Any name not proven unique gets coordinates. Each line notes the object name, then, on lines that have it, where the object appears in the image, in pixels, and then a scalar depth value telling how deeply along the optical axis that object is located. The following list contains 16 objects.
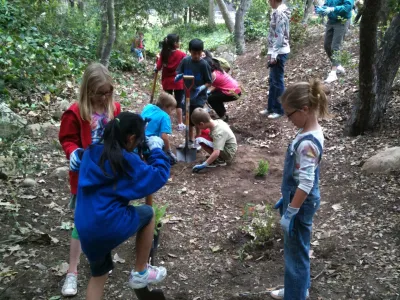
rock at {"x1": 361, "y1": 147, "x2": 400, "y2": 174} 4.79
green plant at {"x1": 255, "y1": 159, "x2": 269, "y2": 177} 5.46
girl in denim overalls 2.57
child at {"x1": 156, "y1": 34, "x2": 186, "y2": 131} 6.91
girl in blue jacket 2.43
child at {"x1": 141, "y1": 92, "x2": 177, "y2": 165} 5.15
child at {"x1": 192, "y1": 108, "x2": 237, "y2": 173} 5.70
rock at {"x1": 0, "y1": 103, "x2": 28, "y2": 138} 3.52
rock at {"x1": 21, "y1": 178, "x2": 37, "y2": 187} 4.96
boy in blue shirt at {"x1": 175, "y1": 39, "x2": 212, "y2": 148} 6.32
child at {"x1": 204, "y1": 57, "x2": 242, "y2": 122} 7.00
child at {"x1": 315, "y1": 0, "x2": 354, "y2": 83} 7.92
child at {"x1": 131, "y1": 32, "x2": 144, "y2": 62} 12.91
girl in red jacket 2.99
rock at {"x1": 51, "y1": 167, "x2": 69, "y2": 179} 5.31
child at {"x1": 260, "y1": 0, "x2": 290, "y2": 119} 7.06
